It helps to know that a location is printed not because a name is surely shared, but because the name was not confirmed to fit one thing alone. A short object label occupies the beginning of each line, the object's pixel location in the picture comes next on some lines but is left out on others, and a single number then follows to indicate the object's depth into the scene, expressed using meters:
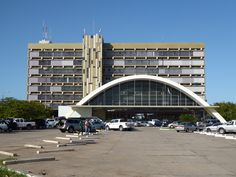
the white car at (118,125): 59.44
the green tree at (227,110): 91.35
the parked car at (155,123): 89.64
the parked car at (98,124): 63.13
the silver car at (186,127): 56.78
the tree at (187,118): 87.25
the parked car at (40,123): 67.43
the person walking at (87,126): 43.72
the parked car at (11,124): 55.11
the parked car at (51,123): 73.44
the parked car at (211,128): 53.29
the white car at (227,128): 49.06
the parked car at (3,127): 52.07
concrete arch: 107.38
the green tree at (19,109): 74.44
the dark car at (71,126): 50.09
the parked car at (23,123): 60.42
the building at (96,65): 139.00
